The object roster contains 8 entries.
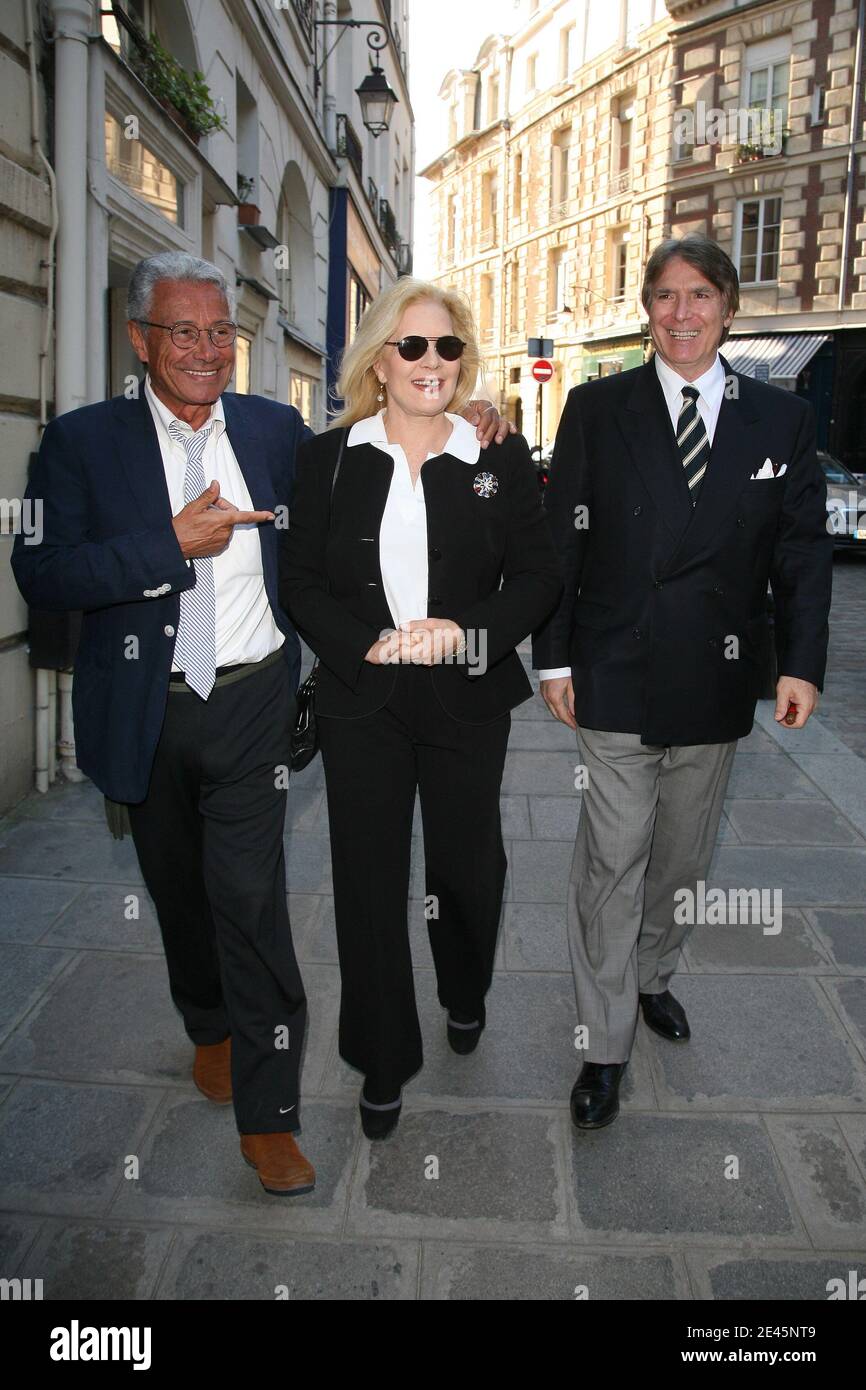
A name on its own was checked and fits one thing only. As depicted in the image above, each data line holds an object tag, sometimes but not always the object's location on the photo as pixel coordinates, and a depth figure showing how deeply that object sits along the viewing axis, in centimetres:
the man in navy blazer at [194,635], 262
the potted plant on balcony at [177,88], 735
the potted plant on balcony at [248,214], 1080
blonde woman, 281
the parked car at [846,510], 1717
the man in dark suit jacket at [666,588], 302
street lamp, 1534
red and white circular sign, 2130
